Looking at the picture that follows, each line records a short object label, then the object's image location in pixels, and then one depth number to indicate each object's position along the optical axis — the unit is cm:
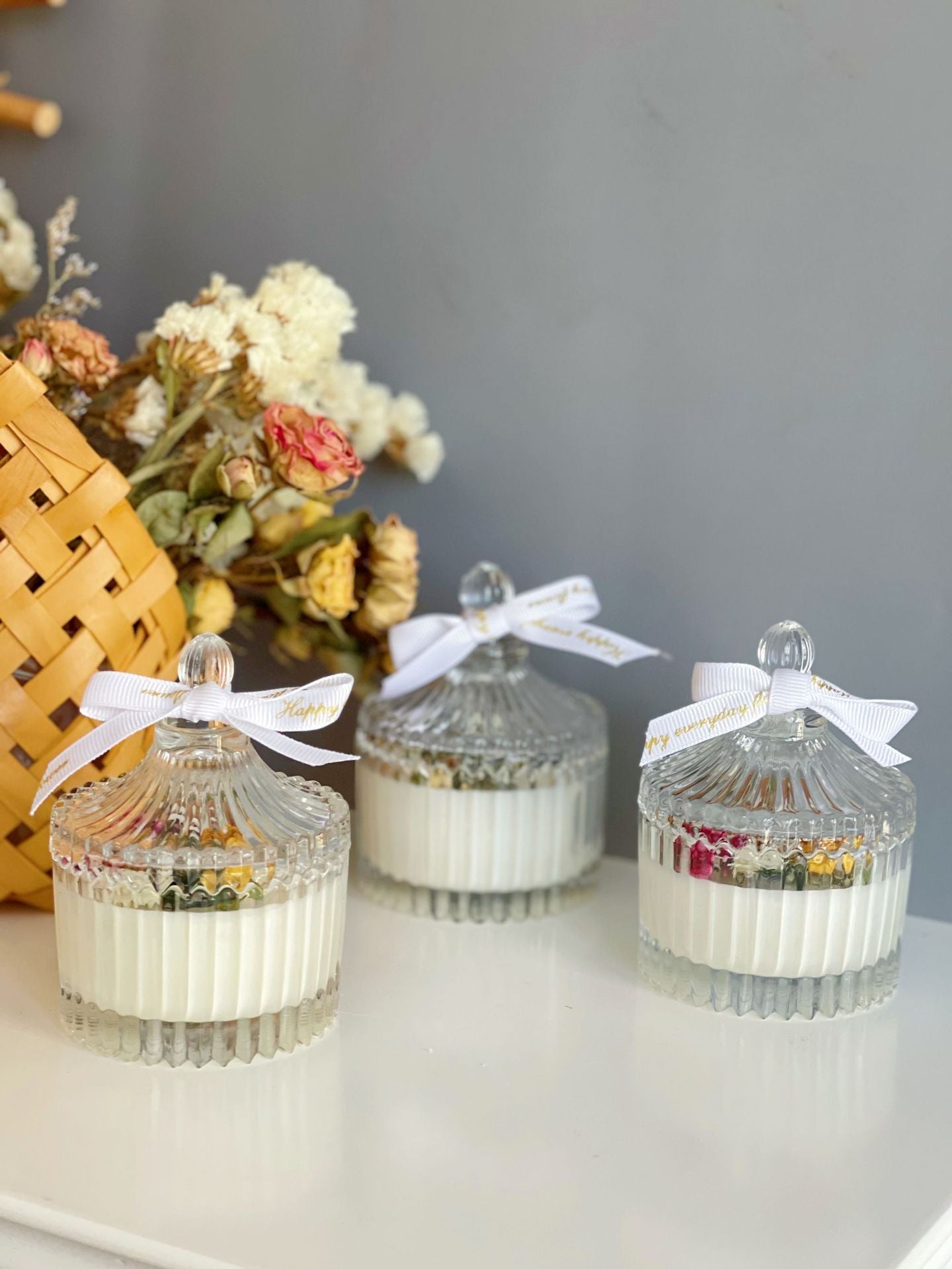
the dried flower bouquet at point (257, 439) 80
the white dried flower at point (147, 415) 82
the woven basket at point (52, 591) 71
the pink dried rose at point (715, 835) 69
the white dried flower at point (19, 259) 94
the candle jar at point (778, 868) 69
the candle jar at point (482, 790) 82
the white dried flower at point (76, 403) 84
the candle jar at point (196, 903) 62
